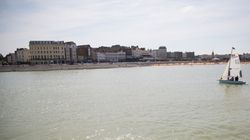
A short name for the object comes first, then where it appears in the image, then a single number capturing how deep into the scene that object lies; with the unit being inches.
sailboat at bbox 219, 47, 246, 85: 1176.0
